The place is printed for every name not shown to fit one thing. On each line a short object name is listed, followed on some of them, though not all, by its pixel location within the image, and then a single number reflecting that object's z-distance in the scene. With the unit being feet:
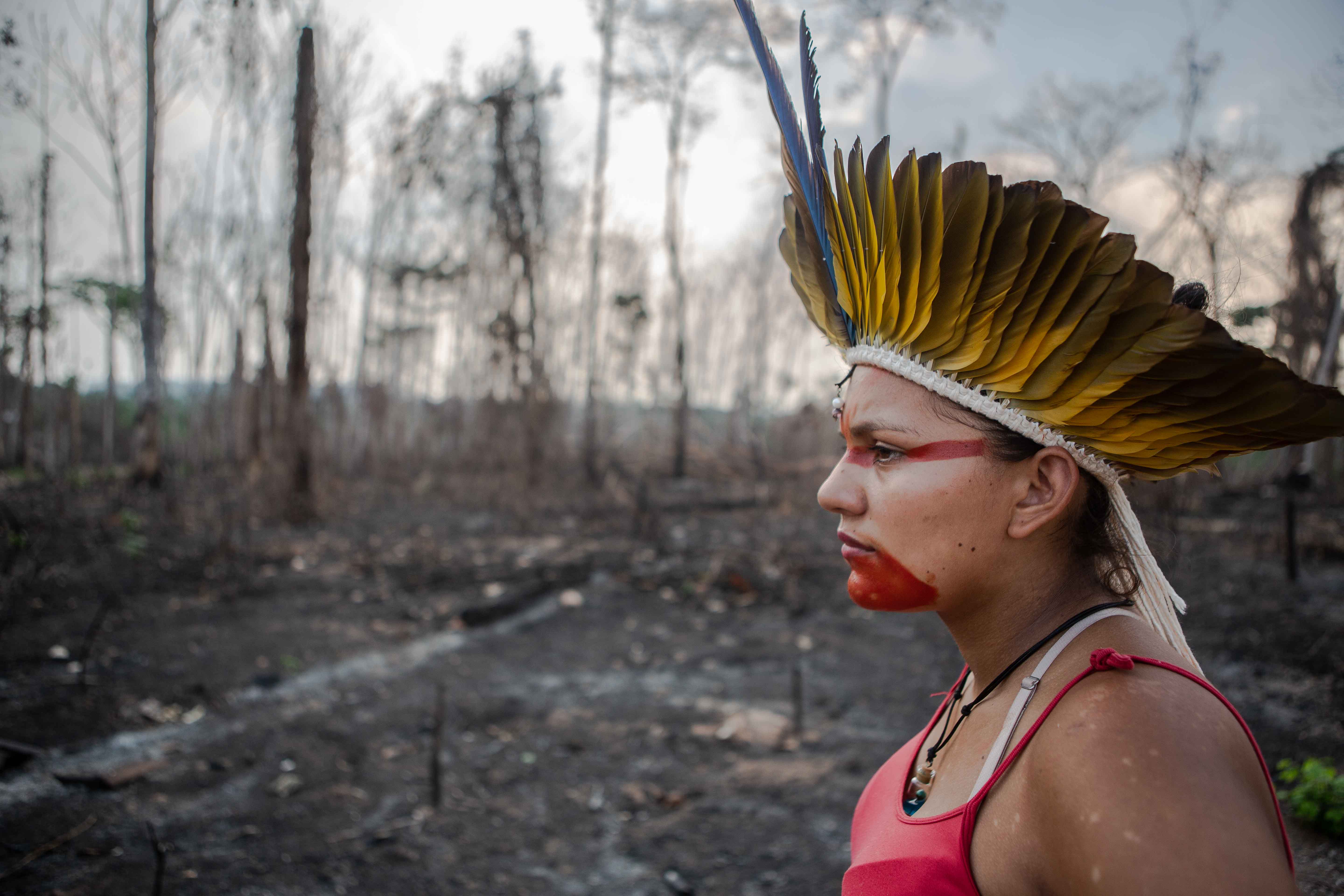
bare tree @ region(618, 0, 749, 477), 55.83
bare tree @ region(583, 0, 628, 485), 55.67
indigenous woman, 2.95
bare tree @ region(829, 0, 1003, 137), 49.88
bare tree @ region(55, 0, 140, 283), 44.98
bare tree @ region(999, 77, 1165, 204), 49.32
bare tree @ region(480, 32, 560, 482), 43.47
